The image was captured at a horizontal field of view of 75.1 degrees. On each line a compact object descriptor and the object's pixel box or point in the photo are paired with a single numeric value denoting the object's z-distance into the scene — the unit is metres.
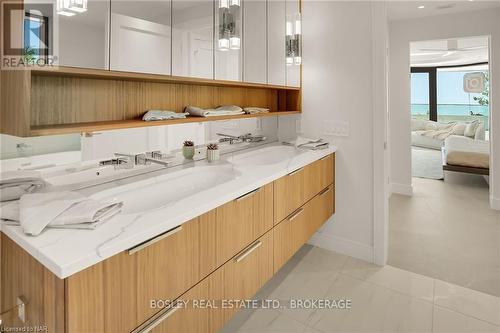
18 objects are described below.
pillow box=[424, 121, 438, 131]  8.21
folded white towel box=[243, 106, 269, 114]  2.38
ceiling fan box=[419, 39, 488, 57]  5.83
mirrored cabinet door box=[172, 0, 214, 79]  1.75
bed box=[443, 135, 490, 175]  4.75
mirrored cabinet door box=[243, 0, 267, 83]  2.36
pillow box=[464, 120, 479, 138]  7.30
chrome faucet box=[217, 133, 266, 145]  2.41
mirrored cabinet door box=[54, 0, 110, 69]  1.25
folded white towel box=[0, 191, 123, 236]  0.95
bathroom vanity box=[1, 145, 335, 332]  0.86
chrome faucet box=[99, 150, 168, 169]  1.63
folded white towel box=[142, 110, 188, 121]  1.64
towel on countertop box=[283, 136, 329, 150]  2.49
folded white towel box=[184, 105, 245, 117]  1.96
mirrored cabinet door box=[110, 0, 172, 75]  1.45
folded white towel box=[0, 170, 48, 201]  1.17
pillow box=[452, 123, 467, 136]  7.54
